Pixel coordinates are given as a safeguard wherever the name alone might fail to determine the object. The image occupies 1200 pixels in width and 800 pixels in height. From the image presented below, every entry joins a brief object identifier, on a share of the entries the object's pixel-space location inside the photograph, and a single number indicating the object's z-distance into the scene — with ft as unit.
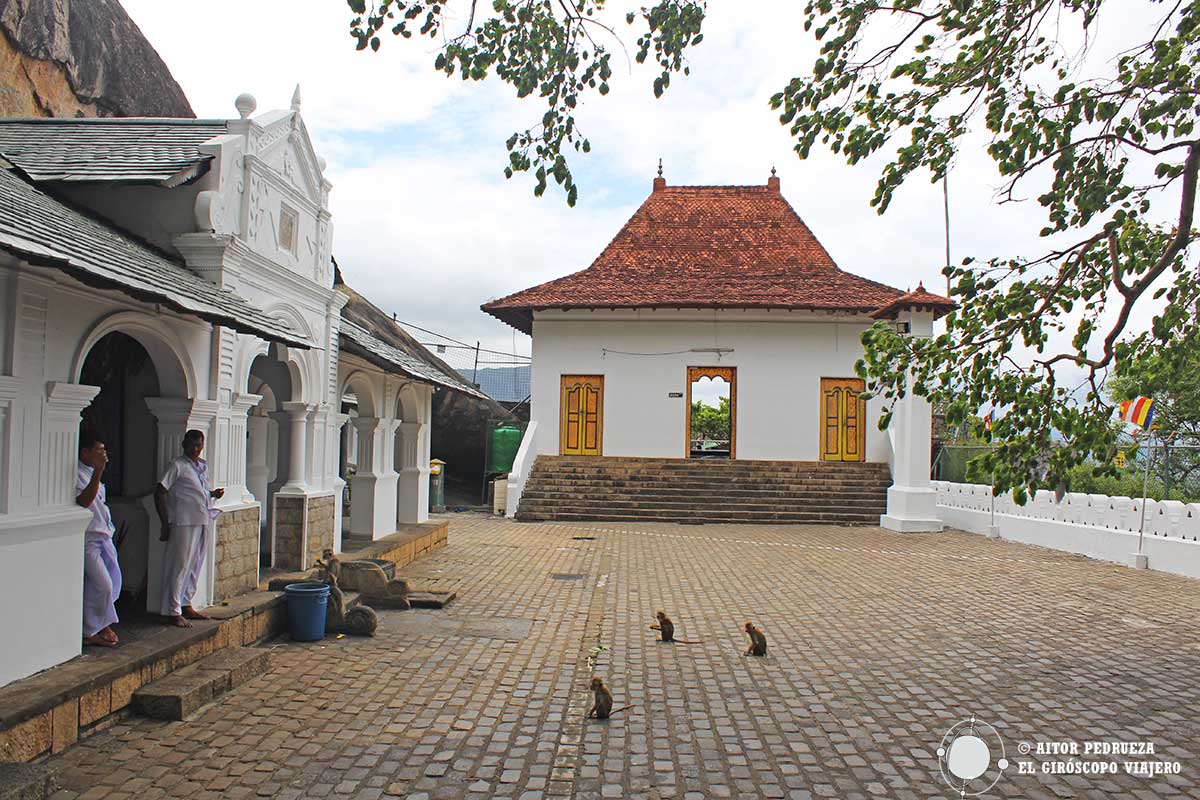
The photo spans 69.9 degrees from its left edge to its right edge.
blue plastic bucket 24.77
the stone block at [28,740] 13.88
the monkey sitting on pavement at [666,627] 25.13
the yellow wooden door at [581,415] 77.05
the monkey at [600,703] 18.16
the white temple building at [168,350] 16.65
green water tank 77.97
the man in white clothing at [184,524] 21.07
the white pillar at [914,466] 59.11
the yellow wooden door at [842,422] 75.36
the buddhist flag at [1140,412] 41.86
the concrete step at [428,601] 29.81
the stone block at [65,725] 15.24
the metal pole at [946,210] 91.48
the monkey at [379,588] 29.53
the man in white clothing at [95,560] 18.72
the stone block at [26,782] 12.30
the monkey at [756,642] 23.51
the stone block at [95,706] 16.08
